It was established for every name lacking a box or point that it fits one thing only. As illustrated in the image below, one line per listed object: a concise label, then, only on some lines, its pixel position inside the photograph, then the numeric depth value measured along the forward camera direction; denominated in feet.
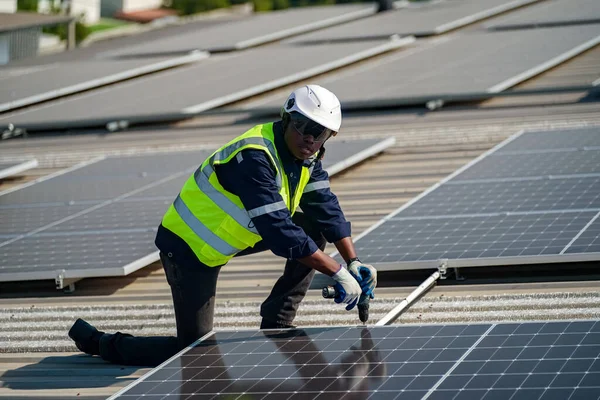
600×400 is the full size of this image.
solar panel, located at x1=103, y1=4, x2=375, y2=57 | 87.15
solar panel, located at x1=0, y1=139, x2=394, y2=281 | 33.78
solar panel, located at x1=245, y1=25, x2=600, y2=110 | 57.31
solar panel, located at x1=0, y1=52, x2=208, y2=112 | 69.36
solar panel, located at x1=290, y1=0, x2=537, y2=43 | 82.58
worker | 24.54
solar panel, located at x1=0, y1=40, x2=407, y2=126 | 61.87
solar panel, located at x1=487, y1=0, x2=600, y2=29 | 78.33
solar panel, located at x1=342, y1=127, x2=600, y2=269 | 30.42
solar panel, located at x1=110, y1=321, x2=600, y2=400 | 20.03
